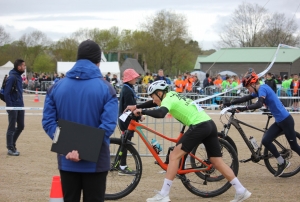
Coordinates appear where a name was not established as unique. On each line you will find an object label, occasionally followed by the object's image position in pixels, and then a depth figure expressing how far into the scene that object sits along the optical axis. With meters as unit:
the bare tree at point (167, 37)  61.91
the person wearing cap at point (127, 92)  8.58
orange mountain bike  7.00
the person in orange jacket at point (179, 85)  25.28
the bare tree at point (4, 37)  70.00
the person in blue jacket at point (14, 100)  10.14
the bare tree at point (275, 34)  38.32
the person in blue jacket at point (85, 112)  4.30
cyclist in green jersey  6.41
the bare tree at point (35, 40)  78.34
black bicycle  8.25
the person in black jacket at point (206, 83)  26.66
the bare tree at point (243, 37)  44.12
